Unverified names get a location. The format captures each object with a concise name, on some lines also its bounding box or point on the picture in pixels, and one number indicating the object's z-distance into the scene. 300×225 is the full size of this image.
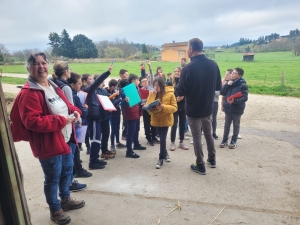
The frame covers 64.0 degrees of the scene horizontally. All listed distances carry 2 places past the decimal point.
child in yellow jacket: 4.38
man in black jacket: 3.95
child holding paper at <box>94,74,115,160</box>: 4.62
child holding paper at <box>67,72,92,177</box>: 3.72
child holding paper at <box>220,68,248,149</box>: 5.21
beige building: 60.65
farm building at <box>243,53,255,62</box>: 57.26
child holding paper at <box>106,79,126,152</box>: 5.20
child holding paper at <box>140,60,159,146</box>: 5.71
